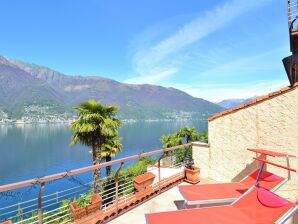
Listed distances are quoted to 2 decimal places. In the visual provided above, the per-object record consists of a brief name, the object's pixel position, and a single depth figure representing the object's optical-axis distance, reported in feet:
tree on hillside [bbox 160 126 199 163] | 105.77
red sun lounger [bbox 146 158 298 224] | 11.68
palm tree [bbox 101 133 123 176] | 61.21
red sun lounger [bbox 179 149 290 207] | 15.37
